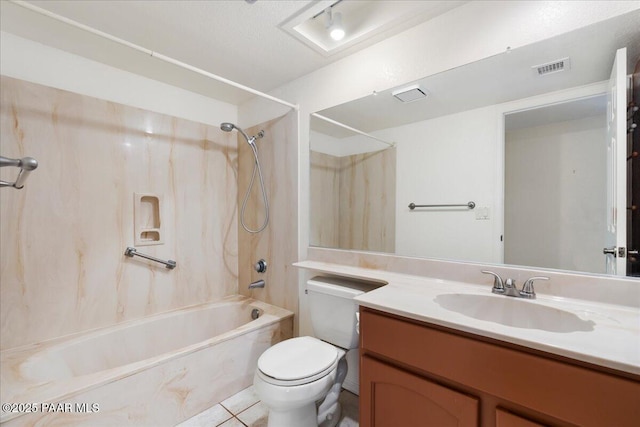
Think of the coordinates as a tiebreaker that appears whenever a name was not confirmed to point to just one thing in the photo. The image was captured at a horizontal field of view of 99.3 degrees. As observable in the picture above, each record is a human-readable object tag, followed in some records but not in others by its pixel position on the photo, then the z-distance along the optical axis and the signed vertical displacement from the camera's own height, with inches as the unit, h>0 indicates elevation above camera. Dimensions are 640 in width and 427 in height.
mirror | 43.0 +11.5
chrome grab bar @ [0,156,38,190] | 39.4 +7.4
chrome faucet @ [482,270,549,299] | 42.9 -11.7
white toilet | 49.1 -29.0
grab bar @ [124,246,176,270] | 78.4 -12.8
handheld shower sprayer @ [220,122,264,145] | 79.4 +25.6
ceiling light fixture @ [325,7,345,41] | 56.1 +40.6
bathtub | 48.6 -34.6
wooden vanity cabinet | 26.4 -19.4
